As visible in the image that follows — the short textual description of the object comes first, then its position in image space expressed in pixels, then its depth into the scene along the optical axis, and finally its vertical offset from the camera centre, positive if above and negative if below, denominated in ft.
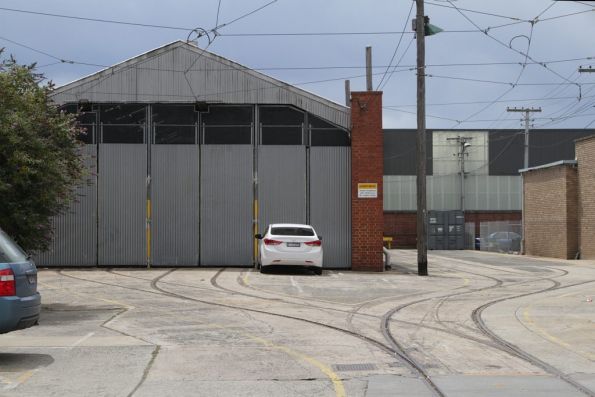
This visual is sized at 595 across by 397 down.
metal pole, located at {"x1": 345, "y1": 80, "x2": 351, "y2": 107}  123.72 +23.82
